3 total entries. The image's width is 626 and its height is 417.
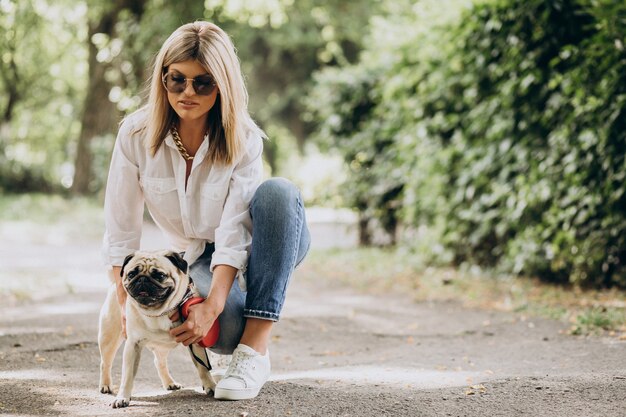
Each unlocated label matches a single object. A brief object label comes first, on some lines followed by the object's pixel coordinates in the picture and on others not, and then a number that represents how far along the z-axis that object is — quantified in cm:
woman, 336
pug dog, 298
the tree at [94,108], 1888
